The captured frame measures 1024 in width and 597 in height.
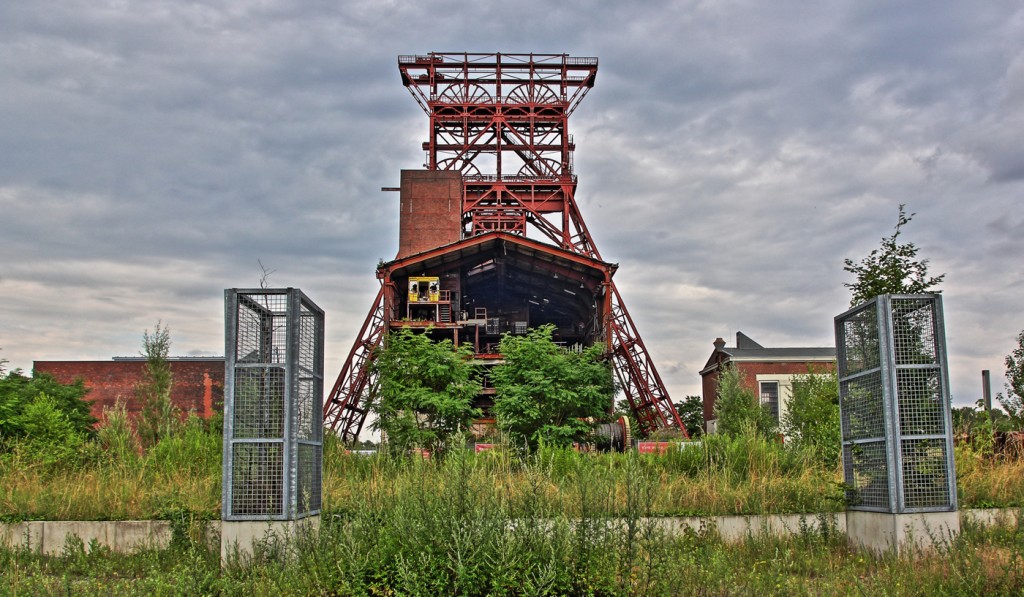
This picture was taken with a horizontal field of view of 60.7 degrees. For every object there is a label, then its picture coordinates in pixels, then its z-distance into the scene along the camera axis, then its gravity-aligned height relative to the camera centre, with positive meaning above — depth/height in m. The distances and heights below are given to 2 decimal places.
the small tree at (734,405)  30.12 -0.06
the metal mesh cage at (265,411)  9.62 +0.01
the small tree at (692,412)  50.26 -0.46
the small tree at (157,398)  16.56 +0.35
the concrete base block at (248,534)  9.37 -1.33
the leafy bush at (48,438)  13.87 -0.45
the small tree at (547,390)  21.12 +0.41
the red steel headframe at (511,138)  53.56 +17.35
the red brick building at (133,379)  39.53 +1.57
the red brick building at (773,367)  41.41 +1.71
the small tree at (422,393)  17.42 +0.35
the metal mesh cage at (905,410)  9.86 -0.11
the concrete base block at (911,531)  9.51 -1.44
